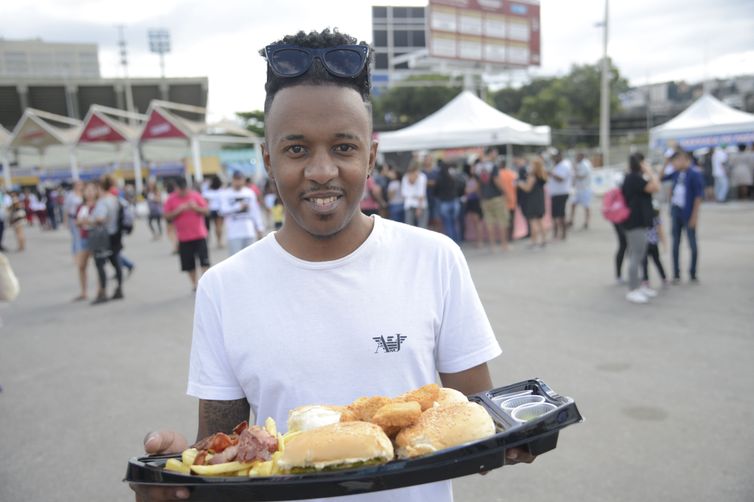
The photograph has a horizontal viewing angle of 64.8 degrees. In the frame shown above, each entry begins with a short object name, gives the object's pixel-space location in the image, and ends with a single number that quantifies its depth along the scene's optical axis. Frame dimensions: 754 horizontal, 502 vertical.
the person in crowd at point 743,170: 18.97
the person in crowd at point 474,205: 13.23
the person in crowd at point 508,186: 12.23
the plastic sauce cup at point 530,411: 1.26
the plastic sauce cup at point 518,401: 1.32
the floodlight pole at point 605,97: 28.06
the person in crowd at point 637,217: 7.49
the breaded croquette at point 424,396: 1.35
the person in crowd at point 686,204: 8.23
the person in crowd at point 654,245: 7.70
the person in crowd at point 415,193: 12.50
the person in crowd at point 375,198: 13.61
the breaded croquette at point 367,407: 1.33
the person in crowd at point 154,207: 19.05
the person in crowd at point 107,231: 9.19
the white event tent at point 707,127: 18.42
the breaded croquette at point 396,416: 1.27
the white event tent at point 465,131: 14.45
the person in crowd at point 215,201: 13.60
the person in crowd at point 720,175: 18.72
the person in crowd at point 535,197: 12.21
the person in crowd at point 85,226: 9.32
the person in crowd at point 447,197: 12.82
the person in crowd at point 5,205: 19.38
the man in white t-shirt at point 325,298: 1.54
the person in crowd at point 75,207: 10.87
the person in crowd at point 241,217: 9.52
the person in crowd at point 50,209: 24.63
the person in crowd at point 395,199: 13.41
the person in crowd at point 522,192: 12.61
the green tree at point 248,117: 46.42
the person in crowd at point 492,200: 12.19
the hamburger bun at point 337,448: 1.18
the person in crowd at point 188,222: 8.98
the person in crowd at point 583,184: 14.63
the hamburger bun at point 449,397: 1.33
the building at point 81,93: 58.00
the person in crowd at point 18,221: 17.65
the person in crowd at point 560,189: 12.91
